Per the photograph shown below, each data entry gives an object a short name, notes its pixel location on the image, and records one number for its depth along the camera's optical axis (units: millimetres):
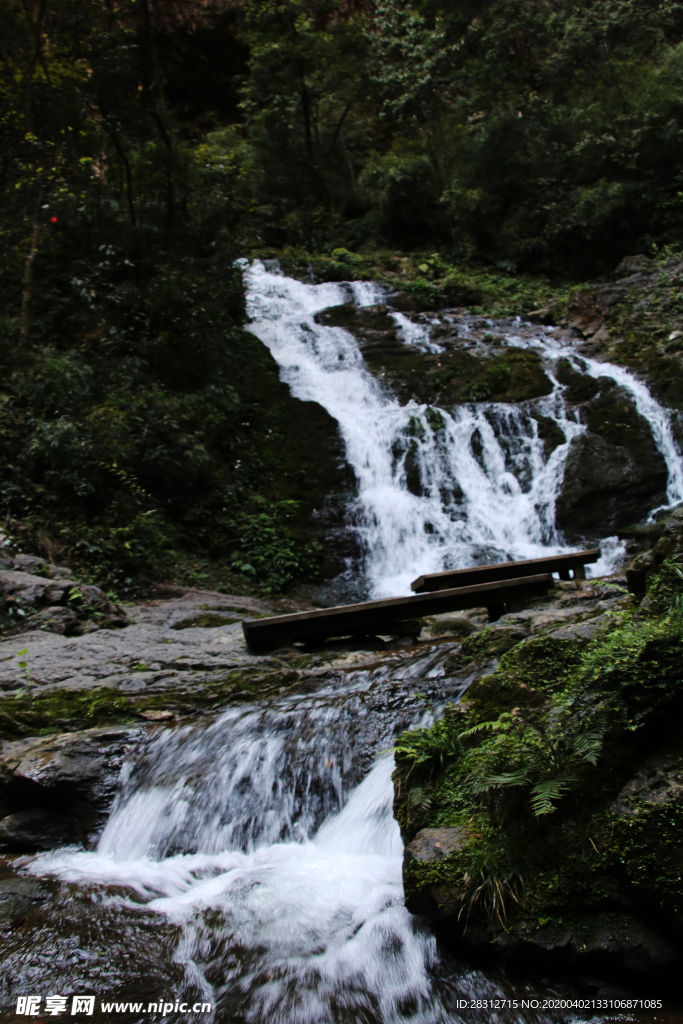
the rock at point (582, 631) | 3592
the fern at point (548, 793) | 2498
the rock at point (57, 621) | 7105
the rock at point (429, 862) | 2611
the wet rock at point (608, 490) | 10891
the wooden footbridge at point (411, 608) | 6816
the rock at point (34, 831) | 4137
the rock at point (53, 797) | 4172
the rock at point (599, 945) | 2232
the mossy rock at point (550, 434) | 12094
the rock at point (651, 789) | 2373
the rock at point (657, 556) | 3549
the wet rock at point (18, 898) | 3252
